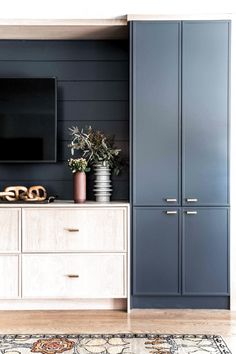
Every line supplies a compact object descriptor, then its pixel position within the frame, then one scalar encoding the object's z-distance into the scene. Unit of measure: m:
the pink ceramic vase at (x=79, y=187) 3.54
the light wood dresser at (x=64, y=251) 3.41
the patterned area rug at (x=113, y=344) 2.72
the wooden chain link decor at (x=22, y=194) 3.59
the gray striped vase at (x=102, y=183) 3.65
